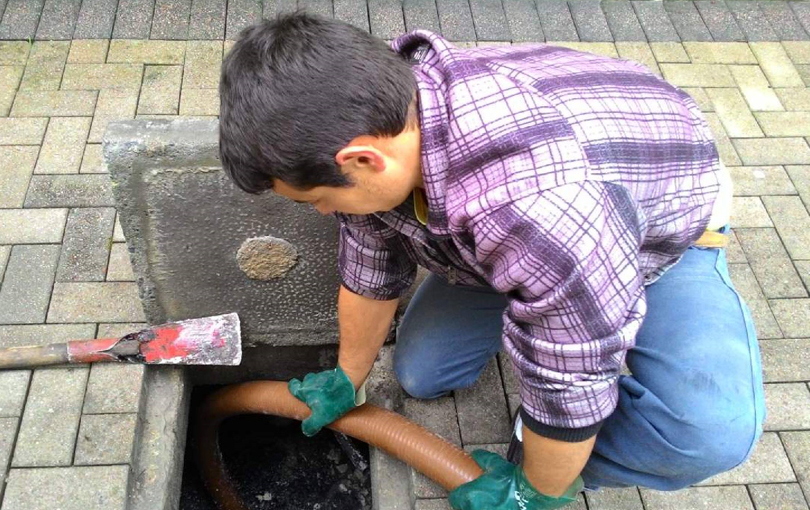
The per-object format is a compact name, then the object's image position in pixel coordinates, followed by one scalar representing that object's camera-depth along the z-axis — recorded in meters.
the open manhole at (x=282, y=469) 2.92
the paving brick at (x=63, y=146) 2.93
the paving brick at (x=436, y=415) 2.37
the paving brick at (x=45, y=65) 3.26
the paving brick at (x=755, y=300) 2.68
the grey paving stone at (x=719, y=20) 3.88
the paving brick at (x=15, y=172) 2.80
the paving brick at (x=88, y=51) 3.39
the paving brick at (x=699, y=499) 2.22
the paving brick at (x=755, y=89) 3.52
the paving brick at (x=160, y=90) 3.20
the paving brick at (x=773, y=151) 3.27
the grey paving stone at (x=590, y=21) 3.76
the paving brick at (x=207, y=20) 3.57
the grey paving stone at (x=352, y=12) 3.67
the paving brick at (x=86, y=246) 2.61
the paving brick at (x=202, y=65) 3.32
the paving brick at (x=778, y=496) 2.23
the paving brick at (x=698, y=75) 3.61
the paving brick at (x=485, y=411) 2.35
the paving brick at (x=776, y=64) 3.66
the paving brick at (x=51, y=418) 2.13
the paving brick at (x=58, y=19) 3.49
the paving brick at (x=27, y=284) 2.47
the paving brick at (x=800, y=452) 2.29
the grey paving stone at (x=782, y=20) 3.92
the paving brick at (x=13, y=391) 2.21
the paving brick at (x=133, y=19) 3.53
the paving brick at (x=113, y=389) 2.23
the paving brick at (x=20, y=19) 3.49
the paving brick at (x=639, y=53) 3.66
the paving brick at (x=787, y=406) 2.42
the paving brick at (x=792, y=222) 2.95
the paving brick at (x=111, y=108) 3.10
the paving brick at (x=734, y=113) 3.38
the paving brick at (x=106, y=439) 2.13
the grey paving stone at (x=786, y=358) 2.54
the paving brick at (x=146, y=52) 3.41
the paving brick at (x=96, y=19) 3.51
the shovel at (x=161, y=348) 2.27
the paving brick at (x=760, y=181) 3.14
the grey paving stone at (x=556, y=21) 3.73
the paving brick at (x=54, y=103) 3.14
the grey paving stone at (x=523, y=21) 3.71
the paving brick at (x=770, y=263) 2.81
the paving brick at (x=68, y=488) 2.04
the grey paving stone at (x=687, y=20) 3.85
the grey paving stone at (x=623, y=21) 3.79
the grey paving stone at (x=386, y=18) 3.64
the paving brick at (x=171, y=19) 3.55
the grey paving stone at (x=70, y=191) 2.81
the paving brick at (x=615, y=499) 2.21
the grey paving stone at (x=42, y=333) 2.40
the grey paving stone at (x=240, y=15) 3.60
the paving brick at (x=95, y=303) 2.49
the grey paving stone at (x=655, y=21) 3.82
